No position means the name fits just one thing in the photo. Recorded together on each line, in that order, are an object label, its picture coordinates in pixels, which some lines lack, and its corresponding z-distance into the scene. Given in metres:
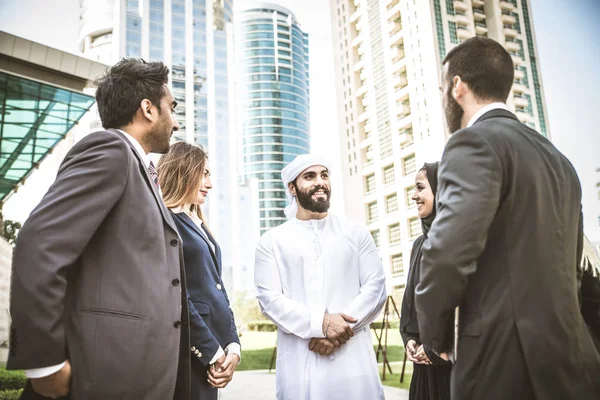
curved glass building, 87.62
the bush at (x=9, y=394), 5.04
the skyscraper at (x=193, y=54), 66.12
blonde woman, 1.95
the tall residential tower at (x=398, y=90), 31.84
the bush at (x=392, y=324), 18.50
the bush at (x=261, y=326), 21.79
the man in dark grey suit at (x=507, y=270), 1.25
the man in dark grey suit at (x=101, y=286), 1.20
